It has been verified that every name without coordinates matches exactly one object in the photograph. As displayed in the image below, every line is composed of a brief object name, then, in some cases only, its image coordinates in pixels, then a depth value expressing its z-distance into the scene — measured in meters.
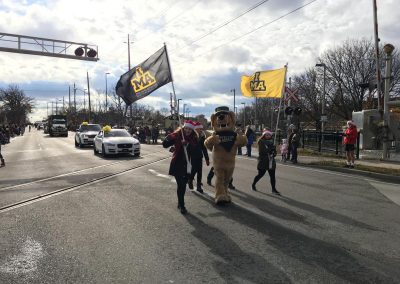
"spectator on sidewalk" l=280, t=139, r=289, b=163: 18.78
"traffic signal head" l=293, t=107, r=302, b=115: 22.50
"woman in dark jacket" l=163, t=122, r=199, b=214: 7.77
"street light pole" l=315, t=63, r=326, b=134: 41.19
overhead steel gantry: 26.19
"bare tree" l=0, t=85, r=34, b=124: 103.70
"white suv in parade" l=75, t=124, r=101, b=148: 29.62
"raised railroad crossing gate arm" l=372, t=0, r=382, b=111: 19.34
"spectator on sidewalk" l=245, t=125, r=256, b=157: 21.76
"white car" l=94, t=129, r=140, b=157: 20.94
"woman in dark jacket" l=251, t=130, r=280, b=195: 9.94
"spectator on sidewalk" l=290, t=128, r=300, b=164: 18.09
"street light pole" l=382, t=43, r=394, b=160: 17.08
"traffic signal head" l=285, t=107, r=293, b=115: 21.83
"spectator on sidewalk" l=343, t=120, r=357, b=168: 15.27
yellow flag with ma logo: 14.24
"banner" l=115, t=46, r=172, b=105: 13.13
